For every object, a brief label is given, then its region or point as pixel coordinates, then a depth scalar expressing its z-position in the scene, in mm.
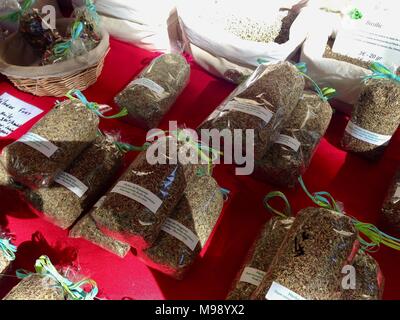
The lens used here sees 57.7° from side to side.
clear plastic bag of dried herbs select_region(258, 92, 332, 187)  1096
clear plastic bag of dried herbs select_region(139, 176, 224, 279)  913
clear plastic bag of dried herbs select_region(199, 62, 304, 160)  1050
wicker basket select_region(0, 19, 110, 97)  1291
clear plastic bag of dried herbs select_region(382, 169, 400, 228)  981
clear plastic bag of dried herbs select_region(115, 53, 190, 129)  1263
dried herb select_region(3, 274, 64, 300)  787
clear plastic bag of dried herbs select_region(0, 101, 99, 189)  969
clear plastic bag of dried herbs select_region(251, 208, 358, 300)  672
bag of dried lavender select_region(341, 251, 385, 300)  798
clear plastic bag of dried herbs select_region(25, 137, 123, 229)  1001
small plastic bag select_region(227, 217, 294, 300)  844
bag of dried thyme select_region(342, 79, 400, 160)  1066
